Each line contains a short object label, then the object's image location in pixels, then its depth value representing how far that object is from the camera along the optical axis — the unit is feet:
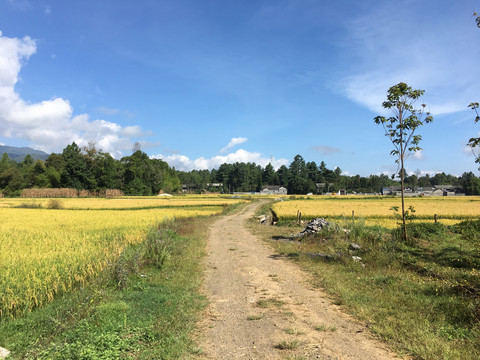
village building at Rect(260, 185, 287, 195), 442.91
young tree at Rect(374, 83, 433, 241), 36.52
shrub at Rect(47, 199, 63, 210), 127.75
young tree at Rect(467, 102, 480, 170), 25.34
